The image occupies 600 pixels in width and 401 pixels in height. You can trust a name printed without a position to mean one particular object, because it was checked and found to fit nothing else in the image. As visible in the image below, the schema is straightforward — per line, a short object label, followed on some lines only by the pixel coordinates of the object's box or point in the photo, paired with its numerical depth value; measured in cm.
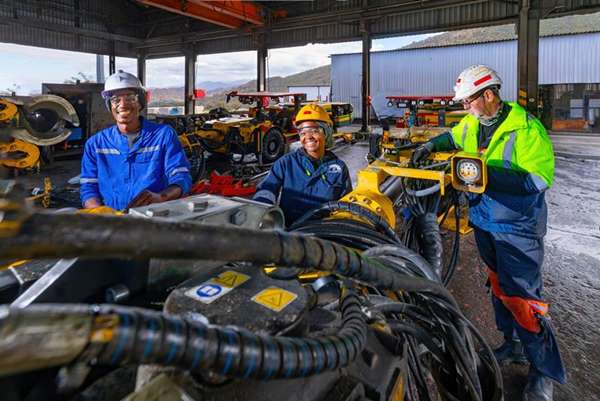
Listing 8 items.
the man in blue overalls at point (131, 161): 234
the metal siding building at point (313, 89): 3316
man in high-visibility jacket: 209
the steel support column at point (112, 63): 1842
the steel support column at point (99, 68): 1806
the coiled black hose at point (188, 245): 45
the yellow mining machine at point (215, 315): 48
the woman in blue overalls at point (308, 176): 249
